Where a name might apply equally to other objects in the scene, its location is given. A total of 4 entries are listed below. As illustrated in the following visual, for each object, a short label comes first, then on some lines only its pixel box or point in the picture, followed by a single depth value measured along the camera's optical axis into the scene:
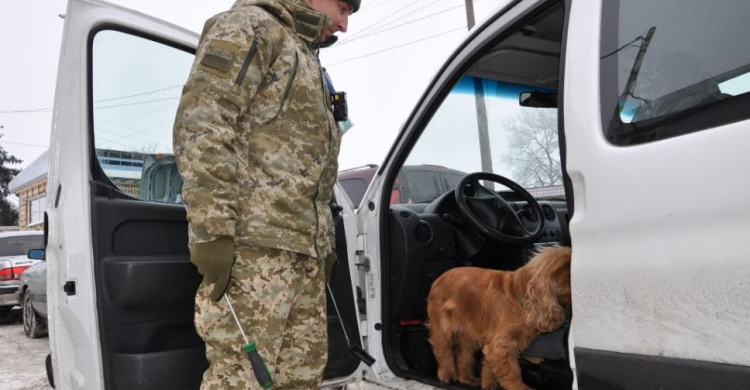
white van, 1.35
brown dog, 2.41
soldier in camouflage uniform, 1.78
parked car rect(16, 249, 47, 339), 7.66
